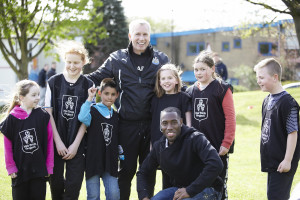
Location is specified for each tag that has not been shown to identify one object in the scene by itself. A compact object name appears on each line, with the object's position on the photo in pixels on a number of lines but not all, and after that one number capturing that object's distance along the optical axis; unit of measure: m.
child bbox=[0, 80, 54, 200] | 4.38
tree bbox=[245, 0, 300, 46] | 11.91
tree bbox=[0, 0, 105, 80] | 13.35
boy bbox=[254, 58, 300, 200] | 4.12
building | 30.08
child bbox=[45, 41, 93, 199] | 4.58
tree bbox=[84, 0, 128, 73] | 35.28
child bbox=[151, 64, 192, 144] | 4.68
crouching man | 3.83
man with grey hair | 4.87
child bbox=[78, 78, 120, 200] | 4.63
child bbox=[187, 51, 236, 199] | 4.59
